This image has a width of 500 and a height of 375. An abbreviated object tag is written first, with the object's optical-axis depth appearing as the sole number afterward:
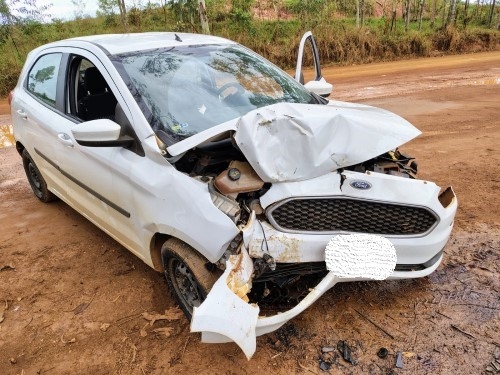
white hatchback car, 2.36
